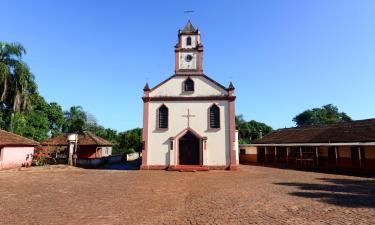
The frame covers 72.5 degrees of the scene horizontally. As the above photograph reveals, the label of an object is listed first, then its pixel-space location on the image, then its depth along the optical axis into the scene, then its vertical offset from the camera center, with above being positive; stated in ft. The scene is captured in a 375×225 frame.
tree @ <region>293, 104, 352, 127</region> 237.14 +29.93
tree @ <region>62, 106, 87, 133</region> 175.96 +20.25
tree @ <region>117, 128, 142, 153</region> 180.56 +4.61
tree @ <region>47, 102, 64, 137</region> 169.37 +20.14
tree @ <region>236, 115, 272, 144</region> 234.38 +17.50
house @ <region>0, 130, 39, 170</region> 75.05 -0.79
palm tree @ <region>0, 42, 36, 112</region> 96.17 +26.09
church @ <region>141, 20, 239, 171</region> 73.46 +6.77
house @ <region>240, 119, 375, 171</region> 74.23 +0.04
